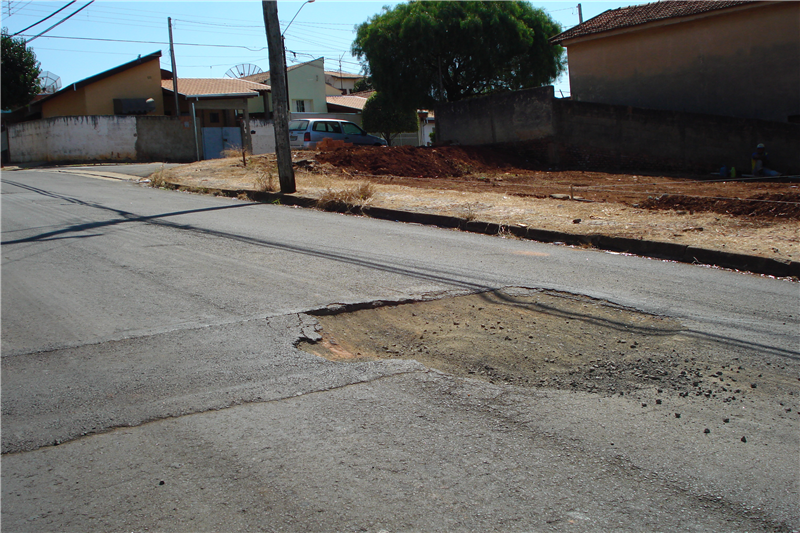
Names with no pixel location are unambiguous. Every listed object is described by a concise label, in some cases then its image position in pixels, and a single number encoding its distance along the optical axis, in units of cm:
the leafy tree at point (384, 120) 4316
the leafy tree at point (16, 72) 3612
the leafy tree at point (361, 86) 5593
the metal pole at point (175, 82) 3604
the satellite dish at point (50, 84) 4489
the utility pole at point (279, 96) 1351
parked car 2534
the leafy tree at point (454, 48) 3112
